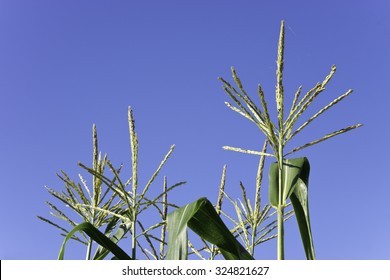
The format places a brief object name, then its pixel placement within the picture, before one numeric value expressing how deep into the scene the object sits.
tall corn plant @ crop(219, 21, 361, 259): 2.51
